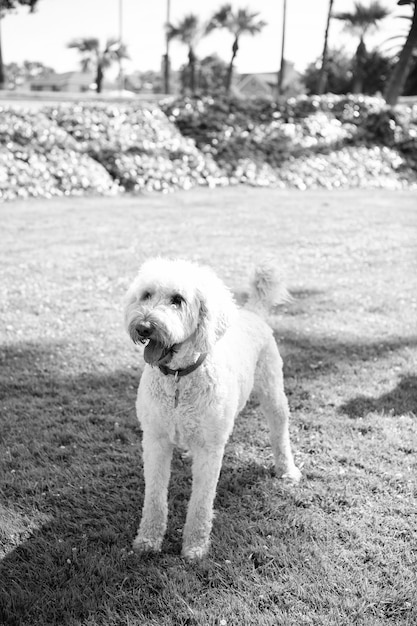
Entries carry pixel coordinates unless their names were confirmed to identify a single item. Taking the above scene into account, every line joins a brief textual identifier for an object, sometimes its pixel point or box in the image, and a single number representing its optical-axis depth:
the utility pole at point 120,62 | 47.89
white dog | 3.03
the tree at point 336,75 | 55.11
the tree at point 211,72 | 70.75
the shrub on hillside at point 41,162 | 14.89
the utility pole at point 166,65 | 40.25
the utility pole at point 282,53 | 34.03
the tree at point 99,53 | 54.19
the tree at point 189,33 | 47.59
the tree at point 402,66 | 23.44
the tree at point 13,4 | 22.72
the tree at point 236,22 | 46.34
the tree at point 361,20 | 43.62
